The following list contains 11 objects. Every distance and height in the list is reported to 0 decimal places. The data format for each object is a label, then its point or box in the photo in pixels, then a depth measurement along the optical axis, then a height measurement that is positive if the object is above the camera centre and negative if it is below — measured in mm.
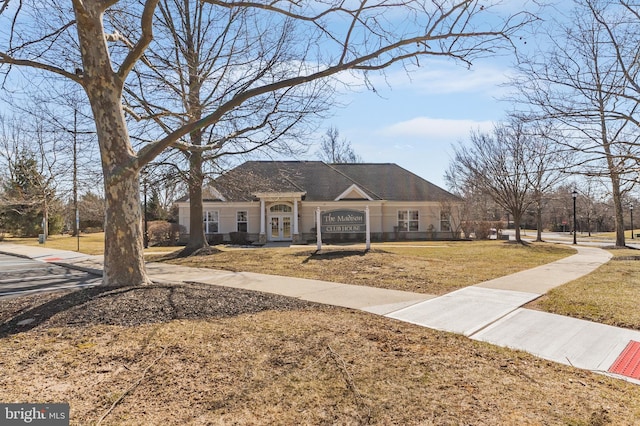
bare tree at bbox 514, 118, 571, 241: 23359 +2075
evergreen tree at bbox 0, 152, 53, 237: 35000 +2310
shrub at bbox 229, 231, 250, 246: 26578 -1313
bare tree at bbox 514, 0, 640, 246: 9797 +2954
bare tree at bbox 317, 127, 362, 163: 51188 +8892
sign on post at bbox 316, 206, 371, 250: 16516 -163
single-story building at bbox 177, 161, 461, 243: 27875 +816
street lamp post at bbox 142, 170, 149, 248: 24947 -977
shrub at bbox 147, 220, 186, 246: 26547 -909
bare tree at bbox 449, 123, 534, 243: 25328 +2722
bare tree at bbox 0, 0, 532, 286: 6207 +1933
